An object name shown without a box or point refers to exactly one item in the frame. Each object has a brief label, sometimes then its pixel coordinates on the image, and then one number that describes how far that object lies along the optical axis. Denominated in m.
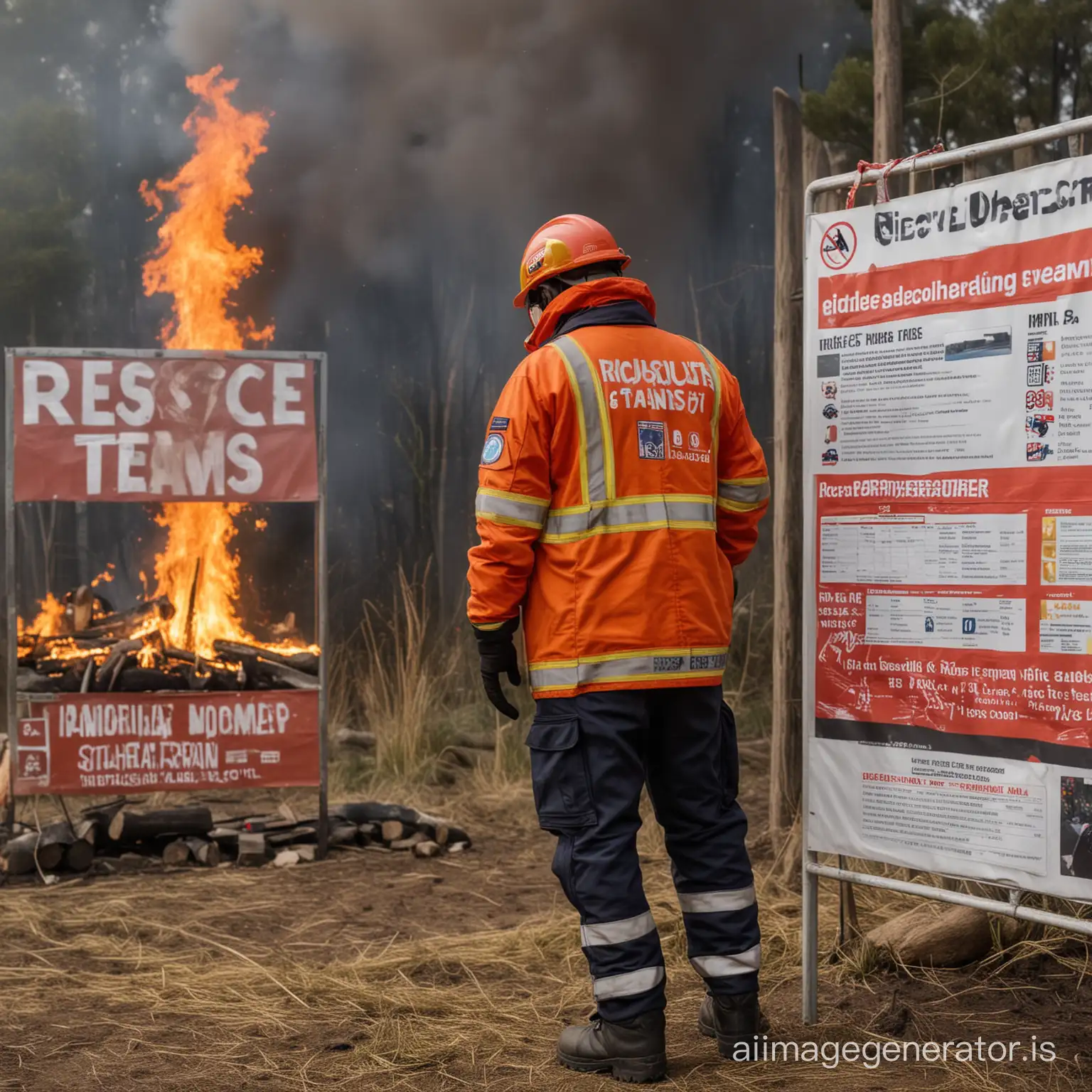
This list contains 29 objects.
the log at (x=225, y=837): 6.67
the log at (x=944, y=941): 4.36
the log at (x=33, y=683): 6.34
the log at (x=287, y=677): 6.67
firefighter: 3.49
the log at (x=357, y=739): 9.33
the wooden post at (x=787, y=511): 5.71
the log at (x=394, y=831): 6.92
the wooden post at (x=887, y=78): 5.08
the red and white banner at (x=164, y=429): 6.27
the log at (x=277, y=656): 6.81
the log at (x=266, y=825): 6.77
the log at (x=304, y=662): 6.85
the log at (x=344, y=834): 6.88
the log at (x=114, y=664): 6.41
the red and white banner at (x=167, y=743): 6.25
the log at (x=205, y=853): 6.50
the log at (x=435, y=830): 6.91
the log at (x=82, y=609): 7.21
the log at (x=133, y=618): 6.95
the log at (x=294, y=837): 6.77
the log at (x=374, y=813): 7.05
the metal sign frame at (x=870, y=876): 3.33
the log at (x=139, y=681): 6.44
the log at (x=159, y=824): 6.52
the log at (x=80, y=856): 6.29
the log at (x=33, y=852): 6.22
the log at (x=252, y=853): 6.54
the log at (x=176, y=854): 6.50
